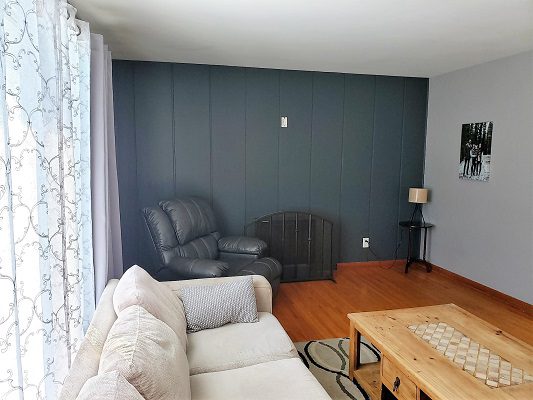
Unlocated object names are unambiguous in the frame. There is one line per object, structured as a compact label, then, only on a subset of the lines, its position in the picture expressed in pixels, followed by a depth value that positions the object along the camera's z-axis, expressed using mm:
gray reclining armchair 3117
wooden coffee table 1667
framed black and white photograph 4039
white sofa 1461
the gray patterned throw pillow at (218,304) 2219
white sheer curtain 1283
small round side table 4758
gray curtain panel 2662
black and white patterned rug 2328
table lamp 4727
